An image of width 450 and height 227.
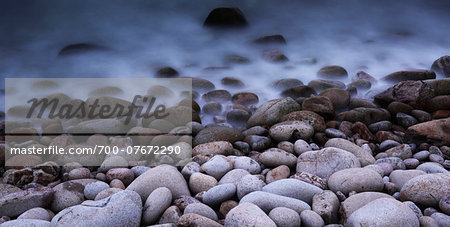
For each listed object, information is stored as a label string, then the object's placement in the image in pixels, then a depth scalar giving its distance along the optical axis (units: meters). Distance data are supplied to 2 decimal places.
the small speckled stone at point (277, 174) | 2.41
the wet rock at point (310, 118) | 3.15
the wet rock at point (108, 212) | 1.70
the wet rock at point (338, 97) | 3.78
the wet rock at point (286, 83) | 4.42
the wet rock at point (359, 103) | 3.72
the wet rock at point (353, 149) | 2.69
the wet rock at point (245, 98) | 4.11
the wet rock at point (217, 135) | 3.05
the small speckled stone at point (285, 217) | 1.79
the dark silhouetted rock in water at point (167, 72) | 4.70
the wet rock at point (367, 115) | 3.44
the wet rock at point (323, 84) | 4.28
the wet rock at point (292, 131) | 2.99
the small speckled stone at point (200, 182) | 2.31
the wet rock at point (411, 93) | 3.63
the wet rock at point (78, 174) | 2.45
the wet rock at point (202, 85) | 4.32
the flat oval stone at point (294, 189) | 2.11
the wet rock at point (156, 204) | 1.93
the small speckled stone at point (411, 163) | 2.60
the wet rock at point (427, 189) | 2.00
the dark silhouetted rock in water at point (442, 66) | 4.66
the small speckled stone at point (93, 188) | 2.18
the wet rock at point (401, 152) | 2.76
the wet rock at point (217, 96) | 4.14
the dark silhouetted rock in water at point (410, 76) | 4.30
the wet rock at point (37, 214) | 1.90
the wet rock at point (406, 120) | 3.36
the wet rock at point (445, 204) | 1.90
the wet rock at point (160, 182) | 2.17
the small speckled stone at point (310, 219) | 1.85
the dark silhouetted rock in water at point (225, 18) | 5.54
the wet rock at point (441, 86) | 3.77
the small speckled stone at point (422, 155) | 2.74
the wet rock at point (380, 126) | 3.30
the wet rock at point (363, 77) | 4.64
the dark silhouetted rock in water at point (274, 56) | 5.01
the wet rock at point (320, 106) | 3.39
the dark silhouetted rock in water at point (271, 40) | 5.40
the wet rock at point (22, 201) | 1.97
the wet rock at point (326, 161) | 2.51
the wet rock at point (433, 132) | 2.93
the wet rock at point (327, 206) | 1.94
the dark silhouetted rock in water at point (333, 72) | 4.71
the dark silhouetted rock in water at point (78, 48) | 4.95
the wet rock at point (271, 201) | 1.94
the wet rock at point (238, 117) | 3.68
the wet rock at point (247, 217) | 1.69
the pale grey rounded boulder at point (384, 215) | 1.71
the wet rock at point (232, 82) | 4.45
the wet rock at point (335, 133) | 3.07
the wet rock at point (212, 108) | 3.87
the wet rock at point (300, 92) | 4.08
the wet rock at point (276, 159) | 2.61
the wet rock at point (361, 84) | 4.43
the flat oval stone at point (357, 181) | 2.19
